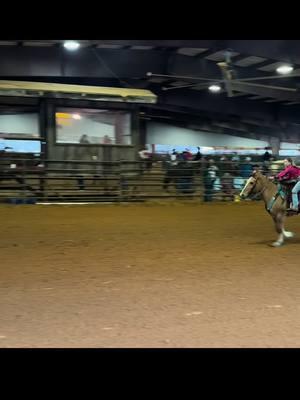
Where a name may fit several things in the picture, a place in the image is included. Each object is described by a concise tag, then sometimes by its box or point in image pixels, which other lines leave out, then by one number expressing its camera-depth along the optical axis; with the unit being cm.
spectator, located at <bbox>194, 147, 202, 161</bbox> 2085
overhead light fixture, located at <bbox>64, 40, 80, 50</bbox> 1793
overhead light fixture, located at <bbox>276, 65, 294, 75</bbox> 2189
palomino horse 946
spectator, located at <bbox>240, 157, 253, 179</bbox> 1922
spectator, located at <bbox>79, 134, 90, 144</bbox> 1775
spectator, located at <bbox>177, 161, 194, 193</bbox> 1841
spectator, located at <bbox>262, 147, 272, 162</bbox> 2121
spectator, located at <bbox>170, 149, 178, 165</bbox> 2250
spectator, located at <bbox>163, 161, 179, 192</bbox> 1829
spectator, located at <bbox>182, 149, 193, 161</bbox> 2220
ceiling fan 2011
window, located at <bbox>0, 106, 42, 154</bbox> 1770
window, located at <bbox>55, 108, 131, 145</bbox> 1761
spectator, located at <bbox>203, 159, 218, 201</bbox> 1839
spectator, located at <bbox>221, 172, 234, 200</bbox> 1859
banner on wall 3653
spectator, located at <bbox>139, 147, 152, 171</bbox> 1797
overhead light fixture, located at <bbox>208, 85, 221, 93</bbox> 2700
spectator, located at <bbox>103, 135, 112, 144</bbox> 1797
